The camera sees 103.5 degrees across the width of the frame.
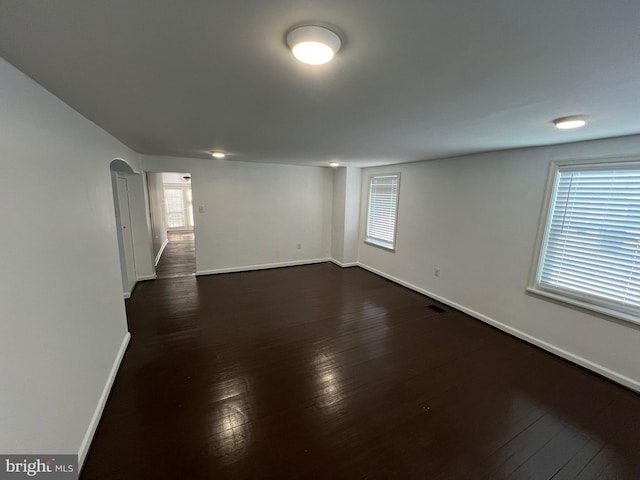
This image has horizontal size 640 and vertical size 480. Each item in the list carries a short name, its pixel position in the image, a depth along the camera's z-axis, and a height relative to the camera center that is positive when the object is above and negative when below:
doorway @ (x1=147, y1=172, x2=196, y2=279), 5.68 -1.06
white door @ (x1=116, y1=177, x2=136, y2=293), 4.03 -0.65
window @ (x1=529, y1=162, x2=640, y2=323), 2.27 -0.33
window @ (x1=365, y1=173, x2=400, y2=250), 4.94 -0.20
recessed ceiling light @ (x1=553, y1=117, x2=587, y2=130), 1.81 +0.61
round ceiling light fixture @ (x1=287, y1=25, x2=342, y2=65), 0.92 +0.59
